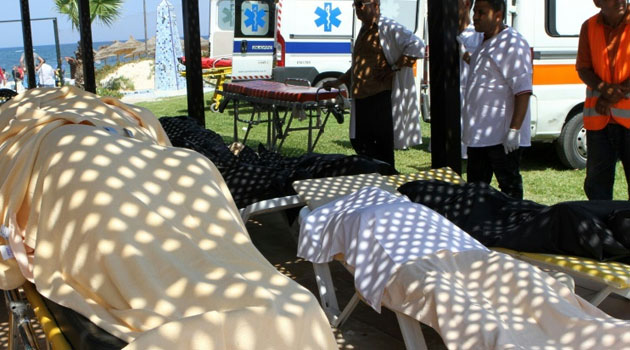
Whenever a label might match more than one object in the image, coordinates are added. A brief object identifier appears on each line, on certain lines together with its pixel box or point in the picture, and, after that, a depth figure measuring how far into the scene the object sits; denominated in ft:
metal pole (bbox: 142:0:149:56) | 131.13
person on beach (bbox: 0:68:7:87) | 88.74
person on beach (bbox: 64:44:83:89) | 77.47
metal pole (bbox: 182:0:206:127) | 25.05
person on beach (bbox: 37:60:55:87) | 68.81
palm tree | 87.61
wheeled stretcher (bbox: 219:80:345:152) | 25.72
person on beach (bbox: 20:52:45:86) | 68.03
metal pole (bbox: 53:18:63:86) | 47.49
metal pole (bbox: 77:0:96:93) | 31.19
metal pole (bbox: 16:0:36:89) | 37.17
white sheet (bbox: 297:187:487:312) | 9.97
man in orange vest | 15.85
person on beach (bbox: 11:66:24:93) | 78.74
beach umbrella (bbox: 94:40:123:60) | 166.42
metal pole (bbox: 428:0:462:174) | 15.64
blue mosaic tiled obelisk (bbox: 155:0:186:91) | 80.28
